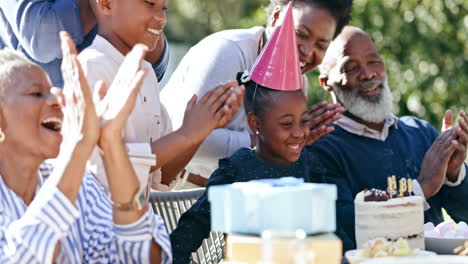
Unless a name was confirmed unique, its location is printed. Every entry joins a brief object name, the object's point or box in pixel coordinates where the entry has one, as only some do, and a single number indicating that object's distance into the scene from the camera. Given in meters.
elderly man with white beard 6.60
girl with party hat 5.56
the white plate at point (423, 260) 3.92
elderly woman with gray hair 3.80
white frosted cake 4.92
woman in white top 6.58
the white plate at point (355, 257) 4.19
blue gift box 3.52
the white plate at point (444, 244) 5.08
